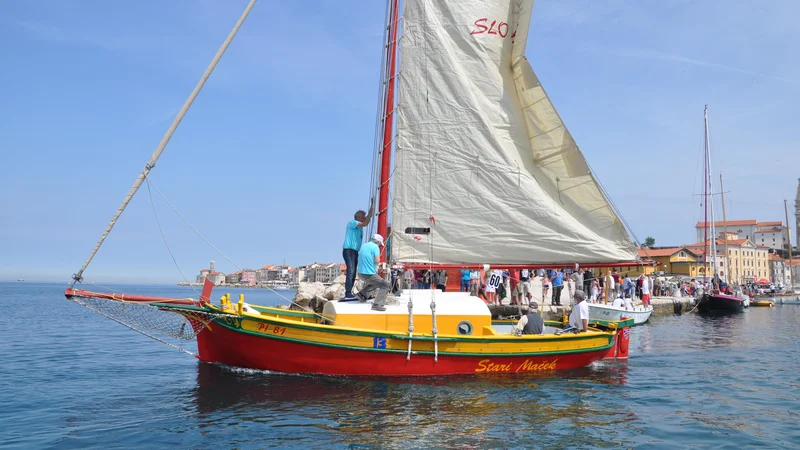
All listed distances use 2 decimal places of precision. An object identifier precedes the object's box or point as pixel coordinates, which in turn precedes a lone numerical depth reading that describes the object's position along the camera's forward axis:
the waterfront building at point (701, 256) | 94.78
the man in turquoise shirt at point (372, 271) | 12.49
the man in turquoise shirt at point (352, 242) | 13.54
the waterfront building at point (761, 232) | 149.50
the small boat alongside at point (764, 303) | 55.05
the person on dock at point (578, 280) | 23.39
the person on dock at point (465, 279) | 25.28
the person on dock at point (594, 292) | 27.94
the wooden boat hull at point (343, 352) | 11.81
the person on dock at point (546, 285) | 29.50
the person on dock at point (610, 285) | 29.30
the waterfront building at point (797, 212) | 162.68
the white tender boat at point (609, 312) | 24.44
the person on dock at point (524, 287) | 25.56
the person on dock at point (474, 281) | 26.12
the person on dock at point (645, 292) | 31.02
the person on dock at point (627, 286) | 32.59
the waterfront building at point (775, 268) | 123.31
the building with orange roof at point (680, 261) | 94.81
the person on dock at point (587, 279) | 27.44
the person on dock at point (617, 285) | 32.15
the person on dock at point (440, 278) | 23.53
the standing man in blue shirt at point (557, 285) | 25.89
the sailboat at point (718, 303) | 39.50
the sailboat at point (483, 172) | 14.31
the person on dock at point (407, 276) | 14.79
